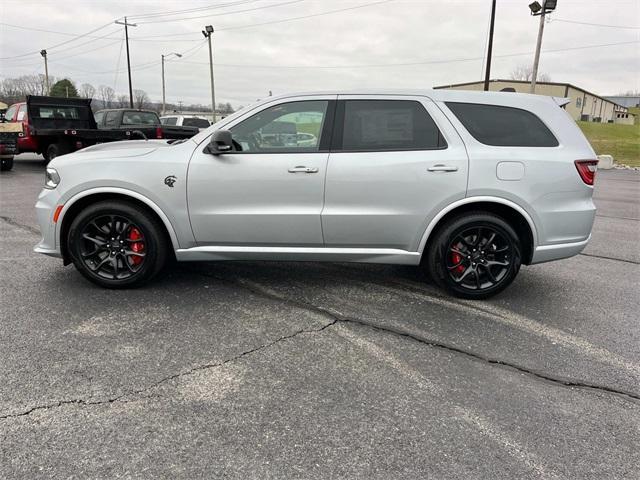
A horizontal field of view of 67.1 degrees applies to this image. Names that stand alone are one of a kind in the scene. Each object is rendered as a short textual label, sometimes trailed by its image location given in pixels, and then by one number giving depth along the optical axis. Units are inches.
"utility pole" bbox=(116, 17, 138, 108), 1608.0
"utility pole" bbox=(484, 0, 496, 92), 882.8
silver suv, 162.1
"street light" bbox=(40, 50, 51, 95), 2031.3
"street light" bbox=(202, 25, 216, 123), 1254.3
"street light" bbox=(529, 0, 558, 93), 789.9
